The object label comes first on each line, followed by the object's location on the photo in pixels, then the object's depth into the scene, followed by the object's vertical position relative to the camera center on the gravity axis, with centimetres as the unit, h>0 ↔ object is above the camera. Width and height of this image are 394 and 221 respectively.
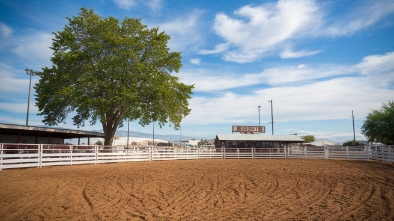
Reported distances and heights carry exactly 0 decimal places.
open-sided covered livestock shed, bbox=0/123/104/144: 2139 +2
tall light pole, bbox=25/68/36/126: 3913 +1003
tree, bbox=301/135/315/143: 10123 -124
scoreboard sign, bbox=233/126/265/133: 5069 +116
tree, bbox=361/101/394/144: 4306 +160
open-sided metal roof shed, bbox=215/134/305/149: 3825 -90
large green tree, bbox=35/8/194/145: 2402 +558
